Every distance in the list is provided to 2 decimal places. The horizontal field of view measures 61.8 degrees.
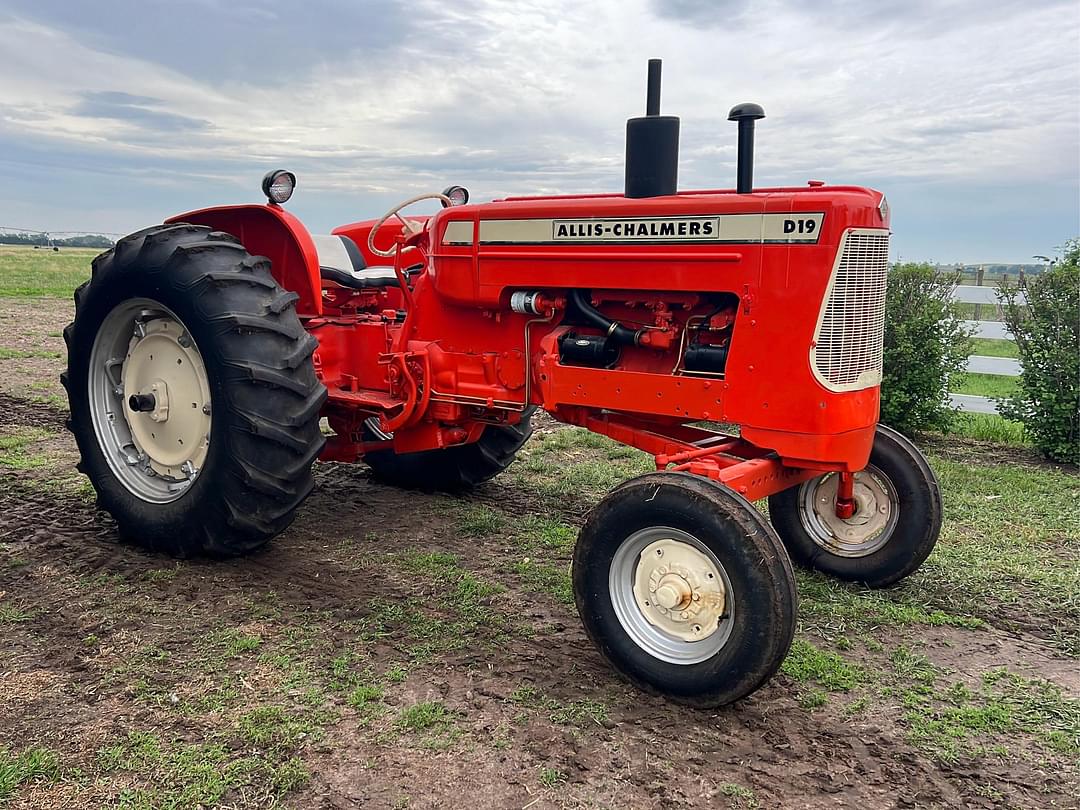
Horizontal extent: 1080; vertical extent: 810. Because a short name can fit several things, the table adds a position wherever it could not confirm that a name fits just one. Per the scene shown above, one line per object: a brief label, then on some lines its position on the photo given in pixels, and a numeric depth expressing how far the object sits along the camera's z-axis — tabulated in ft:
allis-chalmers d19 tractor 10.43
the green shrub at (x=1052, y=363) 22.80
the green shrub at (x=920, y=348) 24.40
